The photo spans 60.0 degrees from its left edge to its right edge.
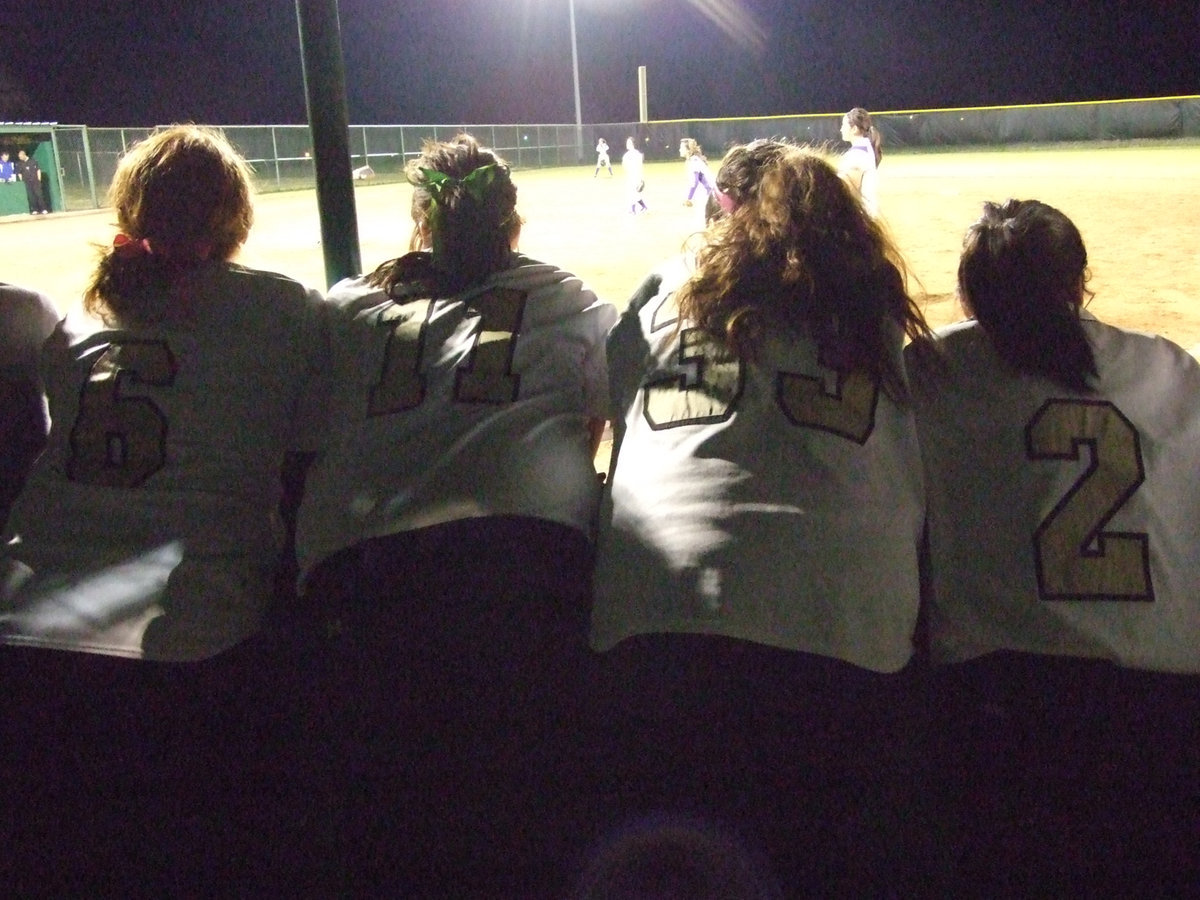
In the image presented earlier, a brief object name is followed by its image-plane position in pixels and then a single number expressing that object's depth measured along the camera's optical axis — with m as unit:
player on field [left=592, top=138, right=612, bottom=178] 24.88
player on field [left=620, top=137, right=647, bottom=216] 15.48
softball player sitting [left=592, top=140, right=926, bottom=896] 1.47
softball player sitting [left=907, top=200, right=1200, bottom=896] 1.57
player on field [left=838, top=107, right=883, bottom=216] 10.03
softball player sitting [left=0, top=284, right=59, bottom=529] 2.17
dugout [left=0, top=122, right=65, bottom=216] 16.92
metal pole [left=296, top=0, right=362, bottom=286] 2.64
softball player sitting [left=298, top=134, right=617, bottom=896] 1.65
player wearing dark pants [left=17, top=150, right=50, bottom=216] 17.17
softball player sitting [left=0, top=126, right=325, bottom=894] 1.68
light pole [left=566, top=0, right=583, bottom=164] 31.56
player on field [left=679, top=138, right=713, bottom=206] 13.02
